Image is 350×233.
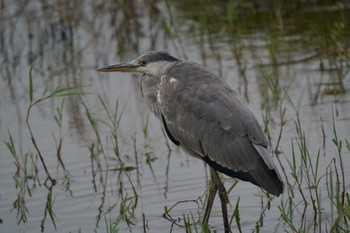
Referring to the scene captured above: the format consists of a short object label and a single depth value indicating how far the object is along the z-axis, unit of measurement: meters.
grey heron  11.68
